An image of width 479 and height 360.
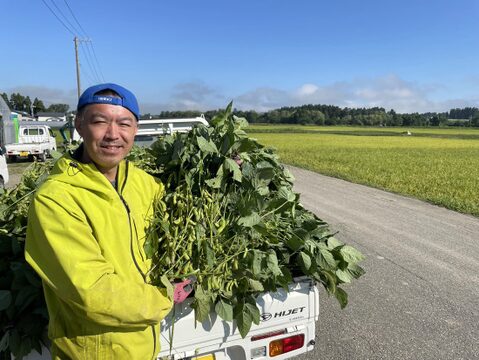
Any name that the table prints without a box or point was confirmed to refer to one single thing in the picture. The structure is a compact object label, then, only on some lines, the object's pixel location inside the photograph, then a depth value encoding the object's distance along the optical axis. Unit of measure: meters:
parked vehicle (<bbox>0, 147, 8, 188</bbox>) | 9.41
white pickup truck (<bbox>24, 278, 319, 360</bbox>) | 2.15
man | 1.49
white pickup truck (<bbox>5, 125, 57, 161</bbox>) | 20.94
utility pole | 38.00
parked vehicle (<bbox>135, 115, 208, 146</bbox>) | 6.09
